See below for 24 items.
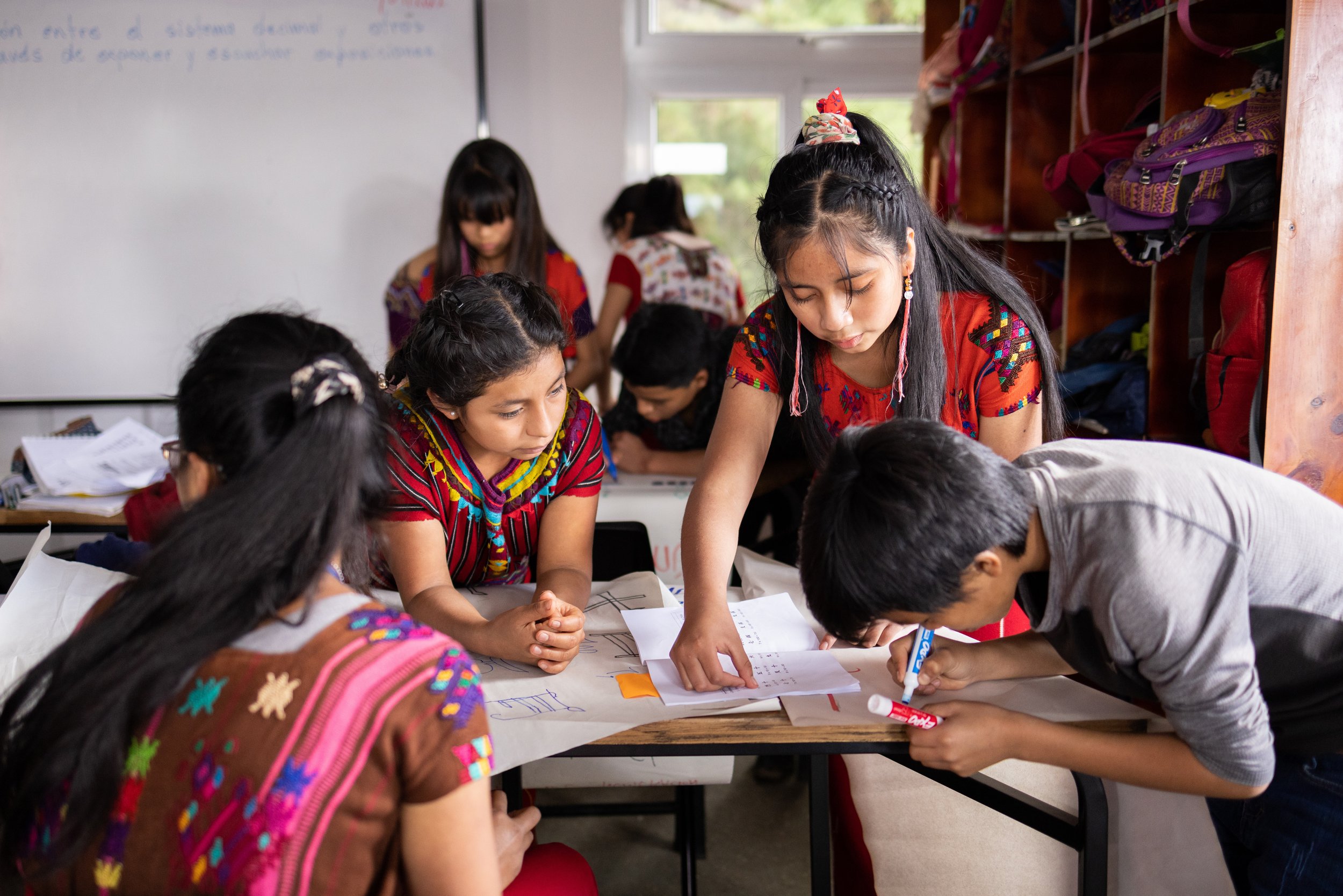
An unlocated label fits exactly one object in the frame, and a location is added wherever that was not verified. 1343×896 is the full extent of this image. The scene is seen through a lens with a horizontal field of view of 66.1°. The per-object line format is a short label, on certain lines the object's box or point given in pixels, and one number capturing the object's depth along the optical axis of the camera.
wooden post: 1.50
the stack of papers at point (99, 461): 2.33
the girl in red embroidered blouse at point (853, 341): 1.29
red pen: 1.02
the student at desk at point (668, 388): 2.52
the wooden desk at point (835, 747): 1.08
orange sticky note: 1.17
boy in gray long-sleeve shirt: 0.88
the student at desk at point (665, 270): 3.19
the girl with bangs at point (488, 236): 2.66
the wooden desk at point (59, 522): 2.19
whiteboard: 3.45
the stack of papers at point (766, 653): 1.17
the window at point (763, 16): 4.08
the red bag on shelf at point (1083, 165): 2.06
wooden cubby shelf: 1.89
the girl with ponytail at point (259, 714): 0.75
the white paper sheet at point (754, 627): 1.30
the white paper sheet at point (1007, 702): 1.11
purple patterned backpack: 1.65
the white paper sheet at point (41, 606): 1.23
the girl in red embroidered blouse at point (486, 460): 1.38
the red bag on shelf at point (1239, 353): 1.67
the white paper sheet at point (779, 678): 1.15
